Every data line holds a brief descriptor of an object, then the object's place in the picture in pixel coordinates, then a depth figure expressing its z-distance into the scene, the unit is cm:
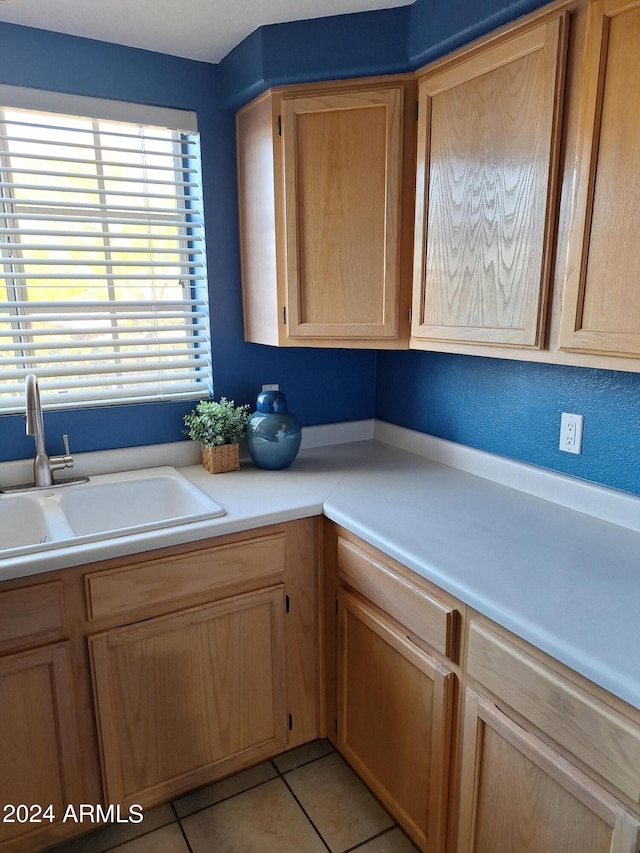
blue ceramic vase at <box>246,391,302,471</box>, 200
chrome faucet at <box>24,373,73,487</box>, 171
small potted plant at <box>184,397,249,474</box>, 202
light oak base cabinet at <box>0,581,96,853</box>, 139
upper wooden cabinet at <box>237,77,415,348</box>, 171
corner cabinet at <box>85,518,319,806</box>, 151
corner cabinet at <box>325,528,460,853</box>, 135
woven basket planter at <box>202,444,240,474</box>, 202
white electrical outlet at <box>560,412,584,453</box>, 162
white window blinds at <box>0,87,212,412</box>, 181
